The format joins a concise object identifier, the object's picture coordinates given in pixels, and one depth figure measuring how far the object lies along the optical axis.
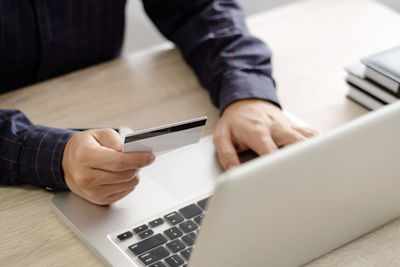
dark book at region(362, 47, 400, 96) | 1.17
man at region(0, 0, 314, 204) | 1.05
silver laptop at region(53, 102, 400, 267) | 0.82
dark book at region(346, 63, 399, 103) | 1.19
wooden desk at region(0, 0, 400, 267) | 1.01
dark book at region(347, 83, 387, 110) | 1.22
